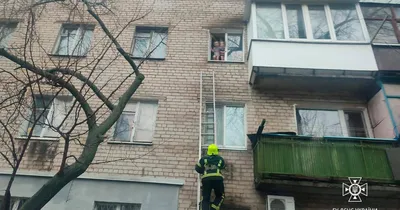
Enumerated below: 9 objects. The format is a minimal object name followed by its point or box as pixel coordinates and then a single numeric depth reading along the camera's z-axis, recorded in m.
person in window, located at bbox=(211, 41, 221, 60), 9.60
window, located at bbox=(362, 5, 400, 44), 8.90
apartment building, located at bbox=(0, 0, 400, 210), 6.80
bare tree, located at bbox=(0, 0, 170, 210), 4.75
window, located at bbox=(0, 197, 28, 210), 6.88
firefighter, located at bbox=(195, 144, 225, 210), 6.11
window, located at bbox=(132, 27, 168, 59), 9.62
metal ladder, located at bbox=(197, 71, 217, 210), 7.82
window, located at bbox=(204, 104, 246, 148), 7.89
